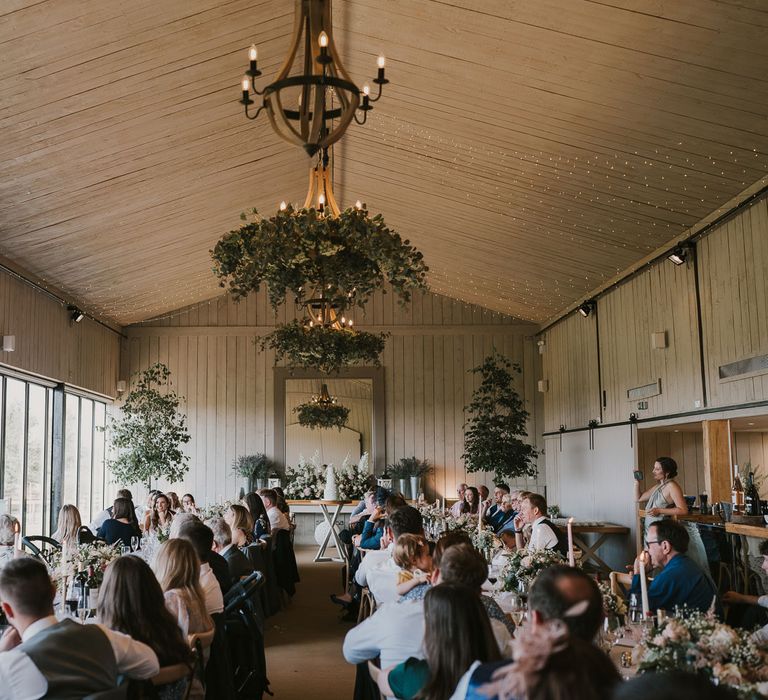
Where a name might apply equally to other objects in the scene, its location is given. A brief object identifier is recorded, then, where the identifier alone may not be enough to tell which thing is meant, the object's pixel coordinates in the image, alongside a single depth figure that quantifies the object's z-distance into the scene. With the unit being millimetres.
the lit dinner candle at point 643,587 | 3745
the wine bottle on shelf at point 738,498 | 7598
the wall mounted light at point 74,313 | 13133
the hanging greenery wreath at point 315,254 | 5327
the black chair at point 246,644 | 5602
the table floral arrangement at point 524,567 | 4973
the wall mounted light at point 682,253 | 9492
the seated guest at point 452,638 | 2592
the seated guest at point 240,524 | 7949
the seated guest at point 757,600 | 3809
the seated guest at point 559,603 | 2389
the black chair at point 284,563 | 10062
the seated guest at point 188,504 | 11559
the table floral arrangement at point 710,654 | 2736
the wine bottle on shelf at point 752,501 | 7364
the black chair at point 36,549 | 6803
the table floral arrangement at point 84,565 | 5121
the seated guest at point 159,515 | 9844
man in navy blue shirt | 4766
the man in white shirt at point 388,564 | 5320
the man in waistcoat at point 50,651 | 2719
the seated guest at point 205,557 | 4969
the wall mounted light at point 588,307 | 13047
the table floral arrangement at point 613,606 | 3926
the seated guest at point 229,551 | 6699
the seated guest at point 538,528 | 6879
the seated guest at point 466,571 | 3651
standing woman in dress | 7848
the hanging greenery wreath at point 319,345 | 7566
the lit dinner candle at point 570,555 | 4691
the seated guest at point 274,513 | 10461
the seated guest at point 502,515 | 10258
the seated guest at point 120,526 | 8805
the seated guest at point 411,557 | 4703
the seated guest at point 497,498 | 11266
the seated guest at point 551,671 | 1275
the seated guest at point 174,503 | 11693
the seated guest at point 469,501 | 12398
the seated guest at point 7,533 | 6316
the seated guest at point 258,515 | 9734
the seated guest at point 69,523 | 7754
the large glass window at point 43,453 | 11312
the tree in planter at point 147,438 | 14305
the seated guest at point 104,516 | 9788
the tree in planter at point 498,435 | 14383
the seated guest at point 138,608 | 3449
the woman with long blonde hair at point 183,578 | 4230
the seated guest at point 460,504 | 12290
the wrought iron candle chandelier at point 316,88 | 3746
